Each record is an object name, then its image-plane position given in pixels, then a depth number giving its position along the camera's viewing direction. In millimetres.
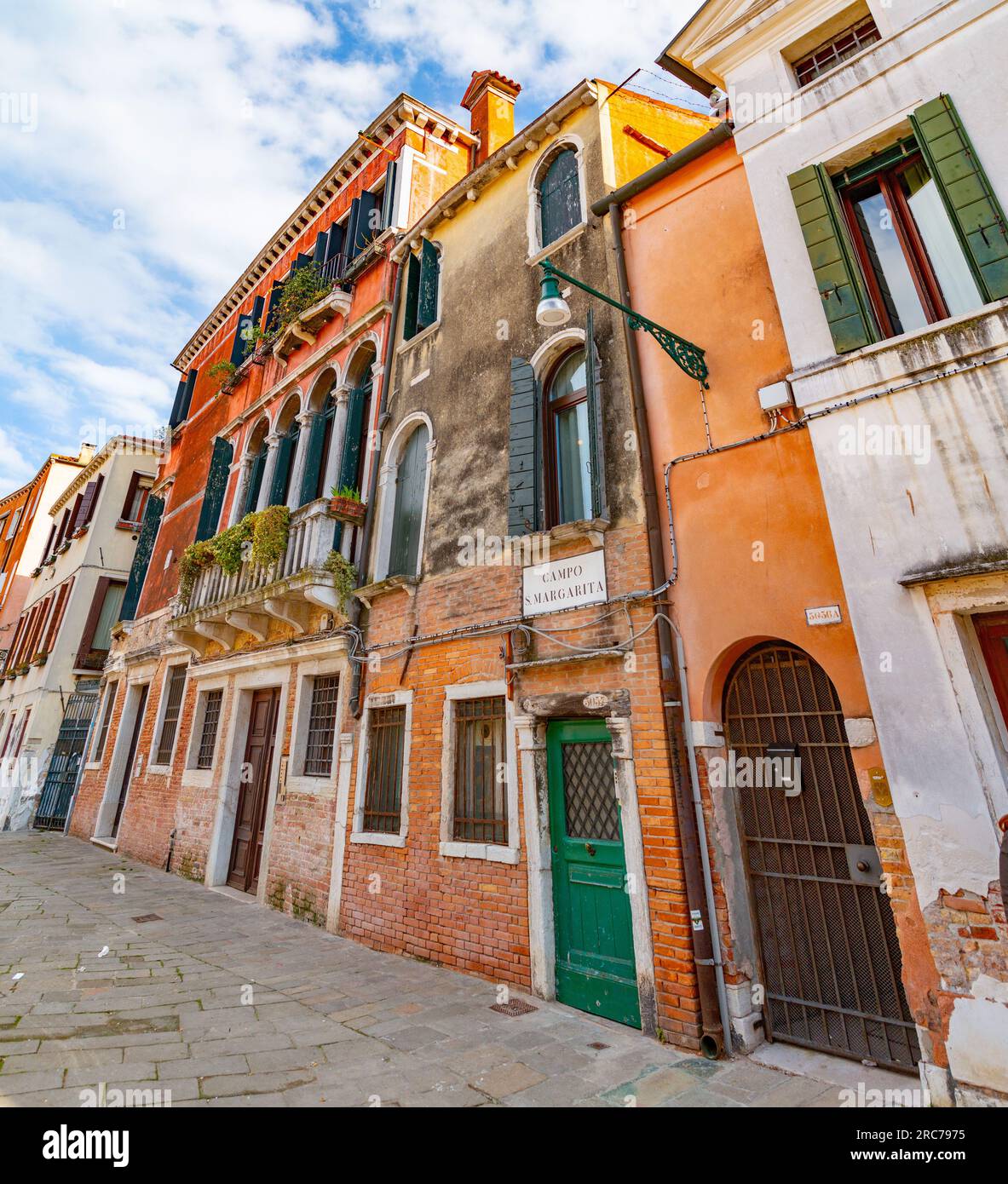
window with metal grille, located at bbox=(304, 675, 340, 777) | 8477
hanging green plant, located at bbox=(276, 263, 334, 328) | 11445
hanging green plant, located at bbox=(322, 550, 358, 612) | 8250
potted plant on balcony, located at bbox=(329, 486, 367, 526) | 8469
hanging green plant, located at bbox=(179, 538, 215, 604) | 10953
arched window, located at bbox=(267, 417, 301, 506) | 11164
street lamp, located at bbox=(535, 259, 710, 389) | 5035
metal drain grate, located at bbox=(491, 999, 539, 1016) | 4883
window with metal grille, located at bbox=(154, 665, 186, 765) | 12375
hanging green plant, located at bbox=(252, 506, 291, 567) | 9164
